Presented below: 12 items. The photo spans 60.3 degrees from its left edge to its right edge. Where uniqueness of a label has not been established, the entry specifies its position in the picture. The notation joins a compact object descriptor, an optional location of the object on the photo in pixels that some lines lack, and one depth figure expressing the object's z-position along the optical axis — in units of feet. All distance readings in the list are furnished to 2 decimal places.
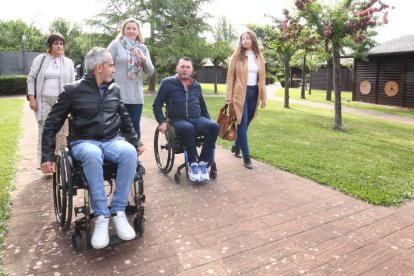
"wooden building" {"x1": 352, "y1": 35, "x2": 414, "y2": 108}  55.93
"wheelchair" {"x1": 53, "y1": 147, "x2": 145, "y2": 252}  8.61
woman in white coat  13.79
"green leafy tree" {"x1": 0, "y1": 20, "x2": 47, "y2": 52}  120.98
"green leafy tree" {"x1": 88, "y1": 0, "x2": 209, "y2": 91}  66.64
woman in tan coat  16.62
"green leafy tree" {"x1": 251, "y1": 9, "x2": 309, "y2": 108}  32.14
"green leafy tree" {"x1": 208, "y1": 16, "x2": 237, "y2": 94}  71.05
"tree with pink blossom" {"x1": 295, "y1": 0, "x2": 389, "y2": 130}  27.35
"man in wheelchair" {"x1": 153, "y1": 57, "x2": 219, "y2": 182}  13.71
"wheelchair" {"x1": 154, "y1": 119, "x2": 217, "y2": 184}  13.65
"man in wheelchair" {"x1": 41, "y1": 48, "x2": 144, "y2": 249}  8.75
